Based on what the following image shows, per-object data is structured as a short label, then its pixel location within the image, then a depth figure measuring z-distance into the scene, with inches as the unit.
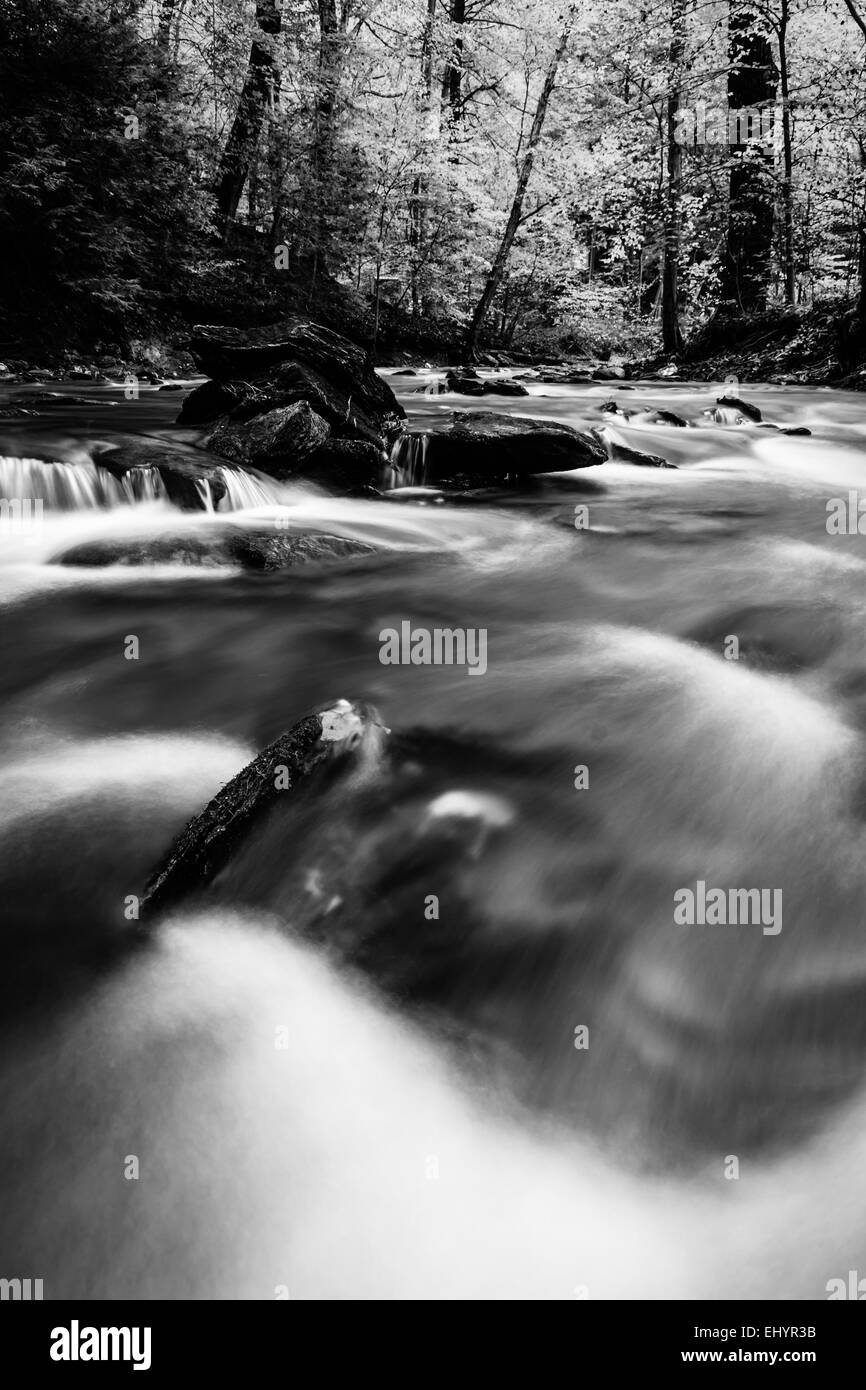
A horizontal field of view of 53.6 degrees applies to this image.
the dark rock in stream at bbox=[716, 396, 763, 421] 379.2
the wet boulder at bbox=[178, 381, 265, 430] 278.1
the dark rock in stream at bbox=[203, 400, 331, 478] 254.4
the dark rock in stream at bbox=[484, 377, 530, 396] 480.7
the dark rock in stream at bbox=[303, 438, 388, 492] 262.1
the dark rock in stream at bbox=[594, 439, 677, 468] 304.3
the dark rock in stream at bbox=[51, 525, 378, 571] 192.9
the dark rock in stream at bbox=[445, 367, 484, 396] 483.8
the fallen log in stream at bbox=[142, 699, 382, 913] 96.4
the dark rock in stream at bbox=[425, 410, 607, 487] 274.3
